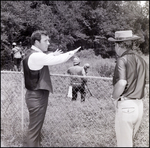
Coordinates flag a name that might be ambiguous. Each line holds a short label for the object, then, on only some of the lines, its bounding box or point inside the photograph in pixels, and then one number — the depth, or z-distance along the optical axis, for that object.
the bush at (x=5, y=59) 21.20
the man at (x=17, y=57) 15.44
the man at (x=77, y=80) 4.59
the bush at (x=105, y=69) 14.80
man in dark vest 3.15
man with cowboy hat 2.79
